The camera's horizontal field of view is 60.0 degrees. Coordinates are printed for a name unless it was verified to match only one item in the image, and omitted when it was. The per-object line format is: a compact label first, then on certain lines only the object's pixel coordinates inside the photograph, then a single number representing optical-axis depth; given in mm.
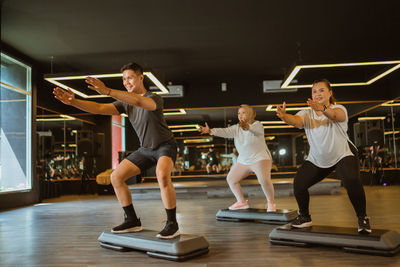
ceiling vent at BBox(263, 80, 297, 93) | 9984
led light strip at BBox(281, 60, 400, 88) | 6785
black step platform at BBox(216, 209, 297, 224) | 4239
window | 7110
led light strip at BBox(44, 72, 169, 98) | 6996
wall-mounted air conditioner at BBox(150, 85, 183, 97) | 10258
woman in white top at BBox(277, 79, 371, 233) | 2871
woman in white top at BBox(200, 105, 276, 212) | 4473
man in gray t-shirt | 2881
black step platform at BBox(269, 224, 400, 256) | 2670
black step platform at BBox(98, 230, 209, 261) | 2689
